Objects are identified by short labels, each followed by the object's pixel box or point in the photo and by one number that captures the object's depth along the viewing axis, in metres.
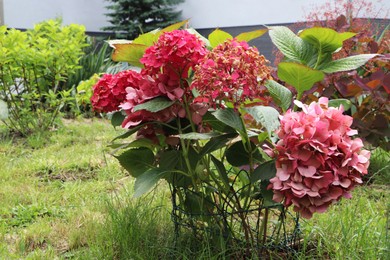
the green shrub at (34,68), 3.48
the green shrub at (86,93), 3.78
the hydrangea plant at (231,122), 1.12
